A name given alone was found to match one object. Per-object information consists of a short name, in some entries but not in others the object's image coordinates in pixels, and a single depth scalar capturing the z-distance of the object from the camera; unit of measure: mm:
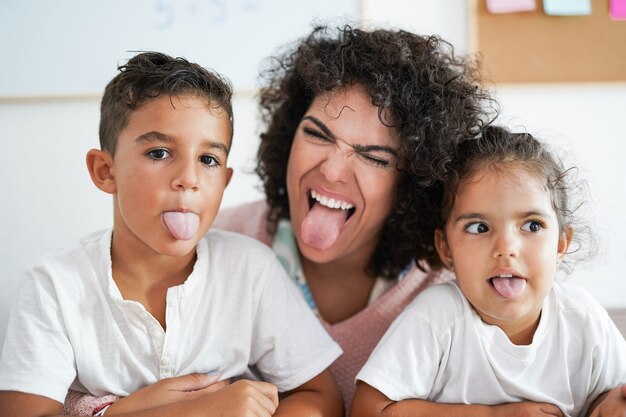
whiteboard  1784
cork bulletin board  1915
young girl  1112
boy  1067
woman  1262
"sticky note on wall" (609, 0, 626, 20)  1929
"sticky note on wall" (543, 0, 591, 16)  1898
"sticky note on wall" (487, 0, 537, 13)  1888
